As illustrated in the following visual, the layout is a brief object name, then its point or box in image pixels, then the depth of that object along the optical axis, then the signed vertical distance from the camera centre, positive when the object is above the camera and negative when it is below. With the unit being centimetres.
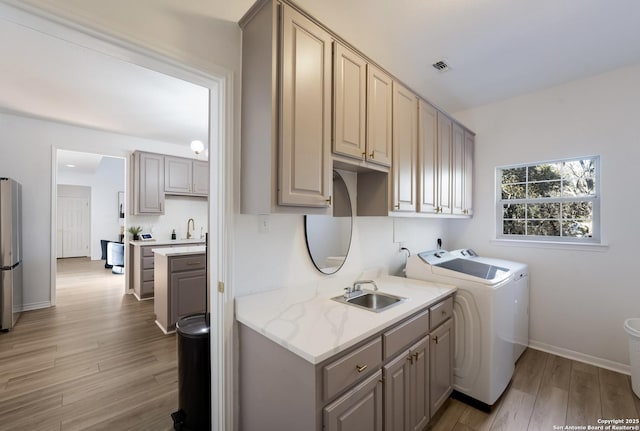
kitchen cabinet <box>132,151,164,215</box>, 456 +54
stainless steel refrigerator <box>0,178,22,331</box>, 312 -46
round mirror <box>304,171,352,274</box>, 197 -13
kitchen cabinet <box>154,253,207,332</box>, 311 -85
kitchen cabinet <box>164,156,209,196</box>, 491 +72
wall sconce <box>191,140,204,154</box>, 341 +87
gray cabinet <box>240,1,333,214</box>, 133 +53
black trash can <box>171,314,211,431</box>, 166 -100
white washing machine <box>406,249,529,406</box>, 198 -81
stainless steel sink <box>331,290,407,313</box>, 189 -59
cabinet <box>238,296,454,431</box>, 111 -80
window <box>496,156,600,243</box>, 272 +16
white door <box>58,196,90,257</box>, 838 -35
